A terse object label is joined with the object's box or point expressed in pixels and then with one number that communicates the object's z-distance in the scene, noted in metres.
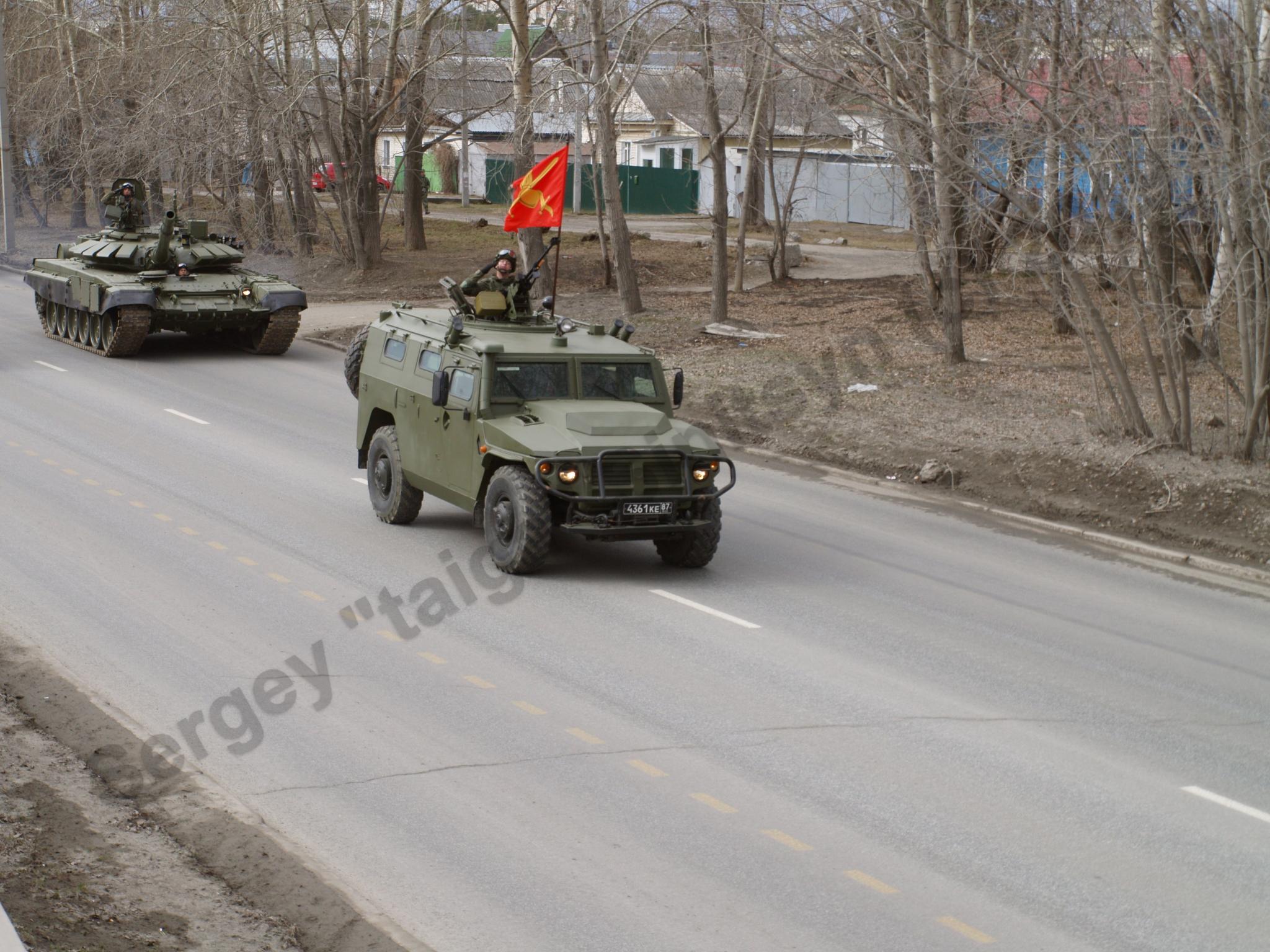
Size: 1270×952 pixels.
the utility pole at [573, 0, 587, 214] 28.34
